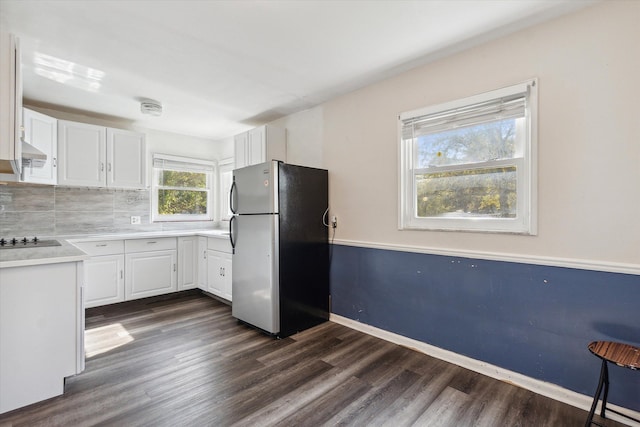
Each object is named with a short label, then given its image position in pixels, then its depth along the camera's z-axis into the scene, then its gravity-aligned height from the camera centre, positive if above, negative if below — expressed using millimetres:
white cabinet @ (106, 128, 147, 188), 3664 +670
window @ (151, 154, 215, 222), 4340 +367
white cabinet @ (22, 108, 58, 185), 2926 +729
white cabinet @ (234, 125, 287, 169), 3611 +837
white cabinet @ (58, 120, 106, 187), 3334 +669
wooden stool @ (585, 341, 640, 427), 1407 -685
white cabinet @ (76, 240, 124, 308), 3357 -679
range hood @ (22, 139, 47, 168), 2096 +409
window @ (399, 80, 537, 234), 2031 +379
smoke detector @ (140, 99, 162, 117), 3223 +1144
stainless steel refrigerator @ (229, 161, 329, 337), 2770 -328
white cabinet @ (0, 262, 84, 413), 1753 -724
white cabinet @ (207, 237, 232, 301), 3643 -680
